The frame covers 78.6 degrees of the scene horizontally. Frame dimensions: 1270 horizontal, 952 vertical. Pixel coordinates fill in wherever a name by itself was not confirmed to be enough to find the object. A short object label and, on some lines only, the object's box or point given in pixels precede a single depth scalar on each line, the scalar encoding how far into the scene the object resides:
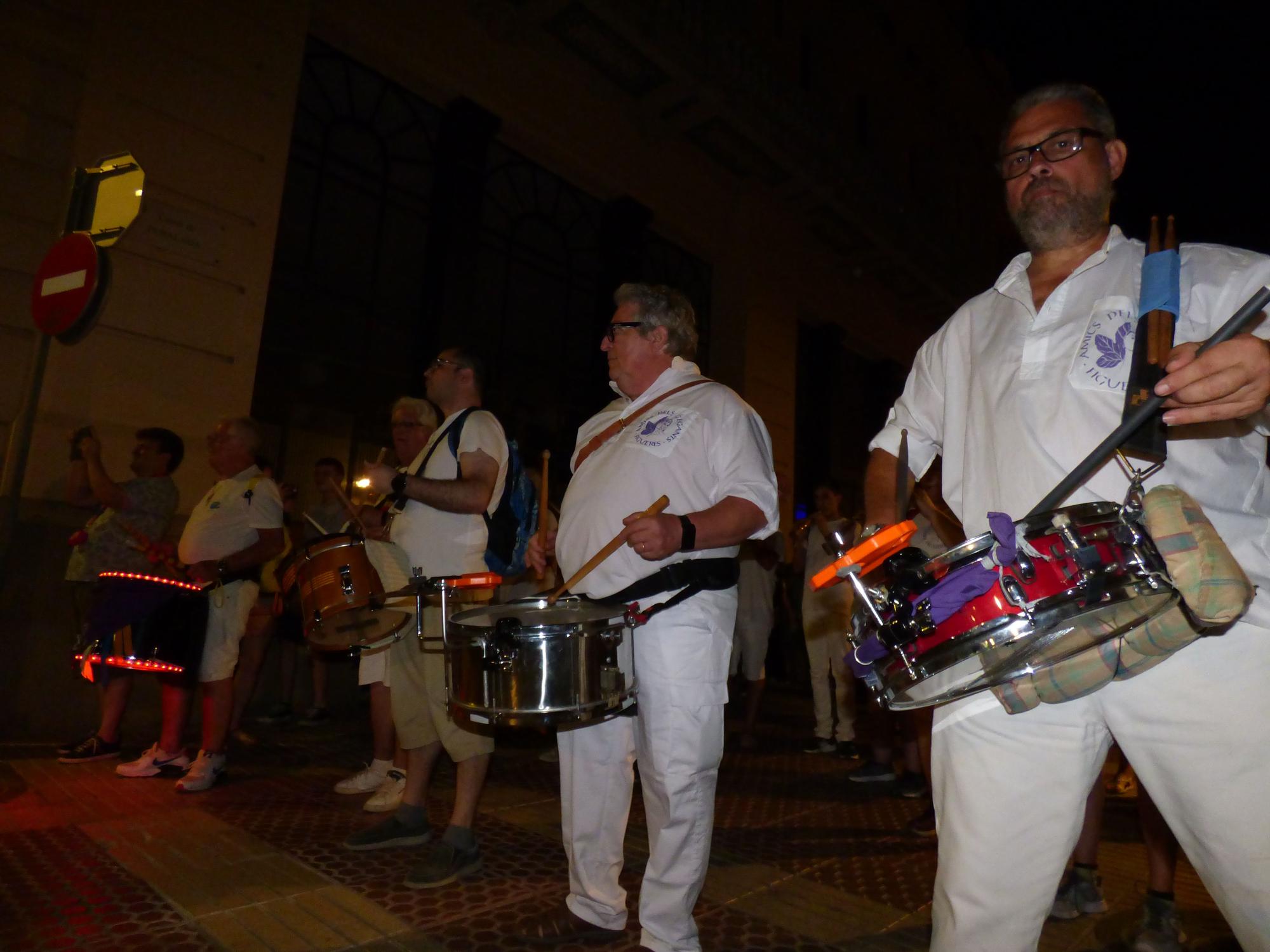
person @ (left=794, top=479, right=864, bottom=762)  5.88
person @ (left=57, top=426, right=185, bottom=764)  4.89
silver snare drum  2.35
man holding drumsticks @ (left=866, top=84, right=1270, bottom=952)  1.39
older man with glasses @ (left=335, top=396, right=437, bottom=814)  4.32
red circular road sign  4.30
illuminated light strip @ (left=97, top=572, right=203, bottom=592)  4.53
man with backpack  3.39
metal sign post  4.35
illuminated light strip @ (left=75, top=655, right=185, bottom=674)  4.39
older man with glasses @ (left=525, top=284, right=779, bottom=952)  2.42
